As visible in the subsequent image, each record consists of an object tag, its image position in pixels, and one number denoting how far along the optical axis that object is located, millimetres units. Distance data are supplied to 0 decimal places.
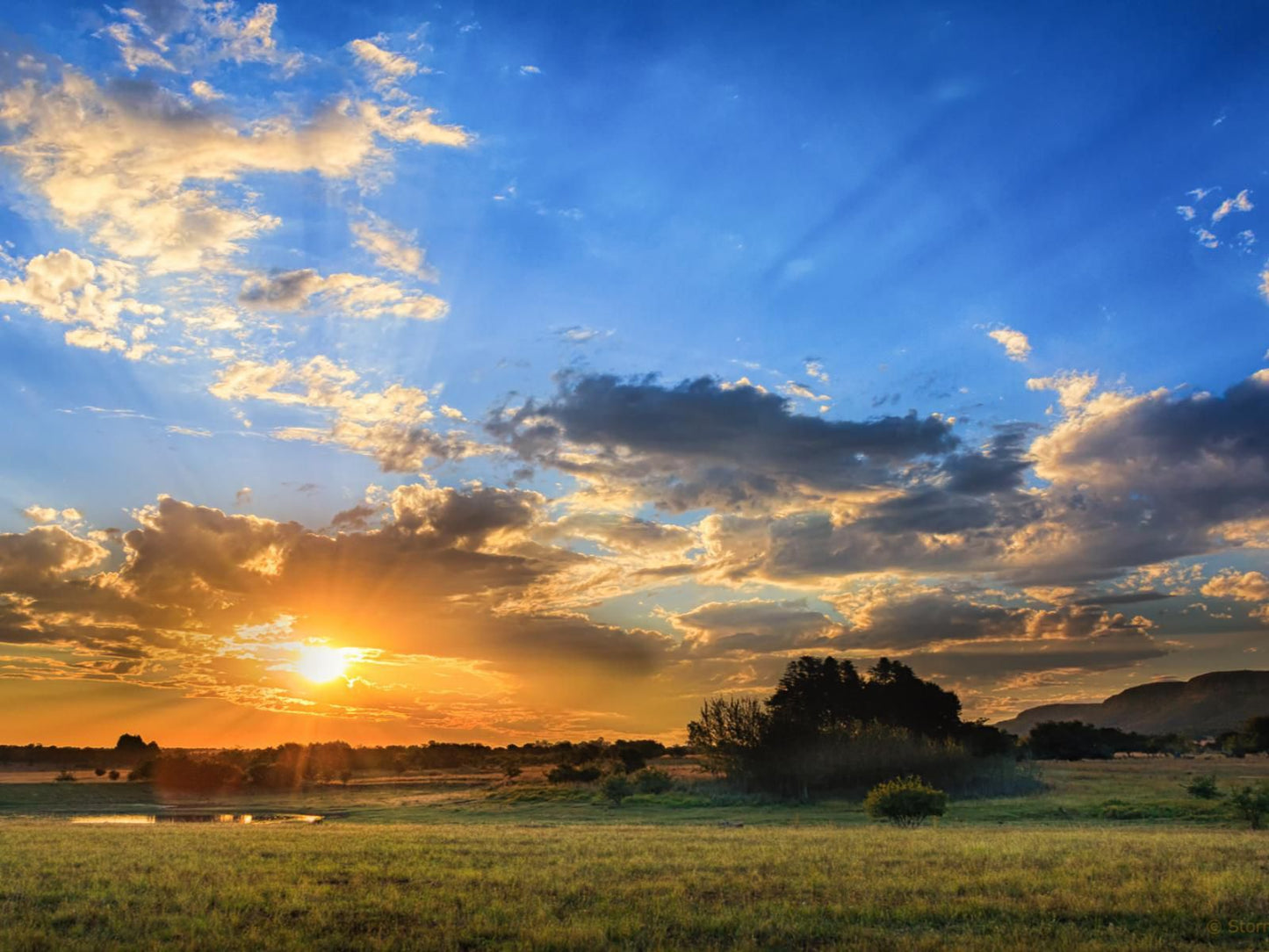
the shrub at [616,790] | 82500
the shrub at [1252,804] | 44062
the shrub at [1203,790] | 58781
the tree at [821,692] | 108125
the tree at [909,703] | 113000
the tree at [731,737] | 96250
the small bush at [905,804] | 46219
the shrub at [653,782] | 90500
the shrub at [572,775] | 108500
